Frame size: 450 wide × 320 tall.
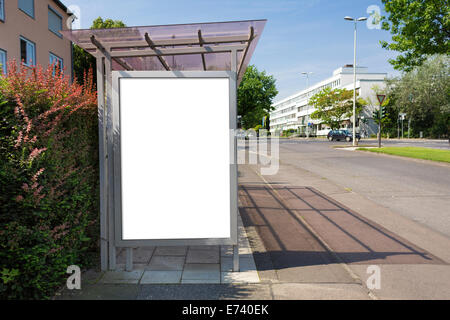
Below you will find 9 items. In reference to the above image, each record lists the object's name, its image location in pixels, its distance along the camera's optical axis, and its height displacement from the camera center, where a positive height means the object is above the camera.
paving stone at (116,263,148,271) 4.26 -1.51
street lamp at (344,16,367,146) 29.46 +7.51
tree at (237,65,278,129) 37.06 +4.78
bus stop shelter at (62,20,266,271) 3.91 +0.49
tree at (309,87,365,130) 62.04 +5.82
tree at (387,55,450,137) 52.53 +6.07
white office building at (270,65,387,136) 68.56 +10.28
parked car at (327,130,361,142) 43.75 +0.31
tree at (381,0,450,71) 15.08 +4.78
